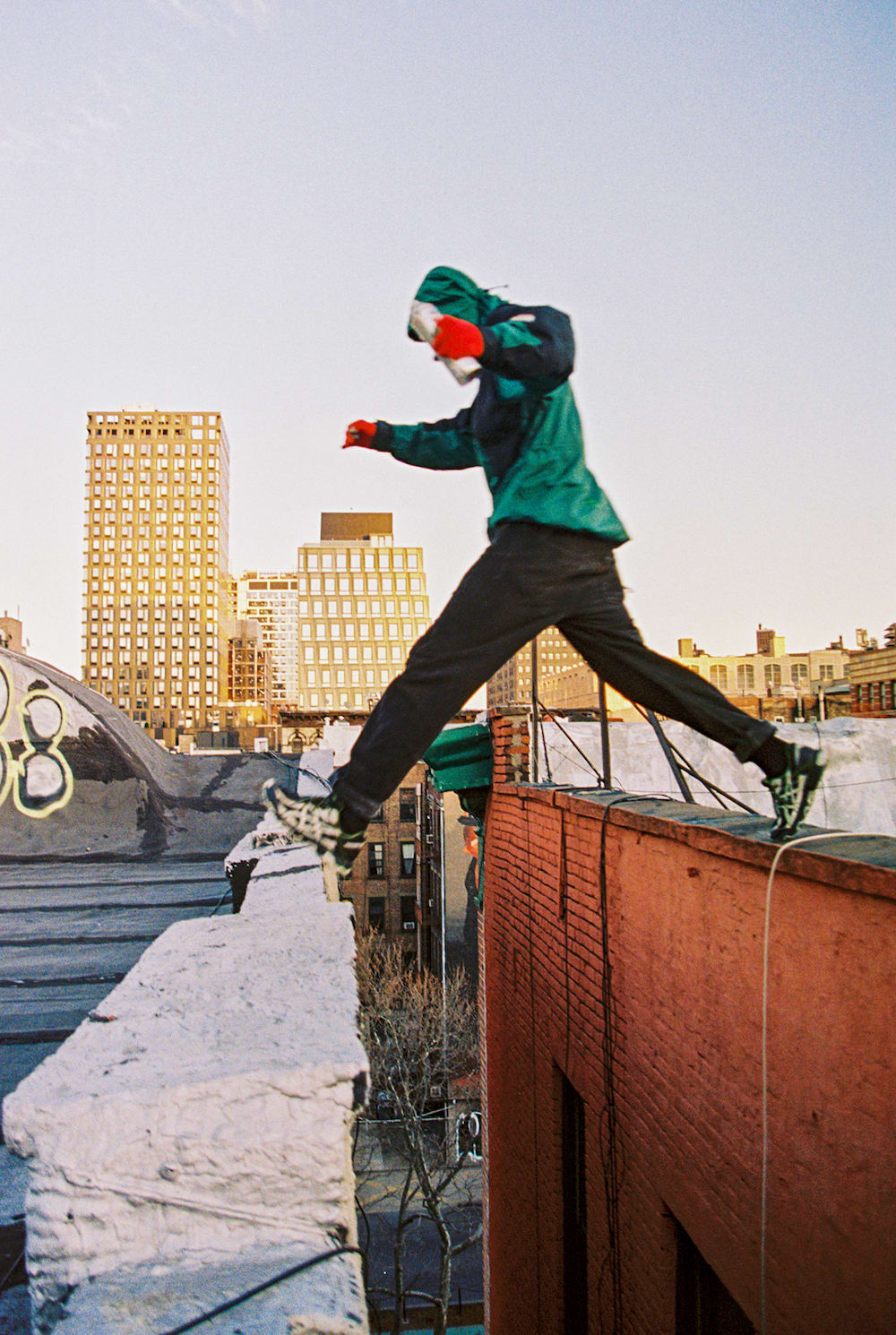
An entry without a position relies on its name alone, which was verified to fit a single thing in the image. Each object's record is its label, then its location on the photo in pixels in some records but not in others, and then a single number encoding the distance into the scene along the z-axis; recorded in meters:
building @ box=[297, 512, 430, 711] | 101.12
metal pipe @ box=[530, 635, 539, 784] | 6.27
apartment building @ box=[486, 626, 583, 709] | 156.95
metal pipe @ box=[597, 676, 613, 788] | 5.08
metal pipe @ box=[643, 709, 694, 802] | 3.59
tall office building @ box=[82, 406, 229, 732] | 136.75
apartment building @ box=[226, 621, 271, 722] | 157.12
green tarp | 7.78
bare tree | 19.91
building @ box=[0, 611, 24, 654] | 77.05
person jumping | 2.28
